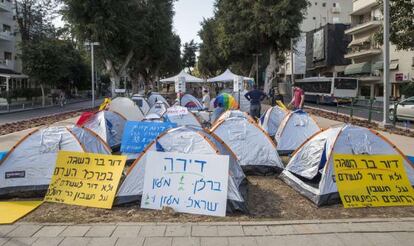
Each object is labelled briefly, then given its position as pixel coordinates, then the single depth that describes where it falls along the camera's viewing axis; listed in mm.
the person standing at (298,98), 17516
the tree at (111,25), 33531
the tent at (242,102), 26078
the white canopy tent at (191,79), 34081
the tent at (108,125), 11906
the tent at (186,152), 6805
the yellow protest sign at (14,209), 6402
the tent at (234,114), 10487
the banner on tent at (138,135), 10367
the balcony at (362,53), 50844
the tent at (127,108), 17500
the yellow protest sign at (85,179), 7082
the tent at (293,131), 11469
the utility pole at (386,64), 16688
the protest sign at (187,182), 6590
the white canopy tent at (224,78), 32719
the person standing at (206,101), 20591
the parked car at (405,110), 21031
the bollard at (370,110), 19975
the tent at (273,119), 13661
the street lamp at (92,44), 30656
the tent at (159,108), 18181
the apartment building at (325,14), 83062
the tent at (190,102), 21242
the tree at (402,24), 18578
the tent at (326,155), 7246
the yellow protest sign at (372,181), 7061
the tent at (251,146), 9289
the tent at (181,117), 13312
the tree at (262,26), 34406
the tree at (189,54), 93812
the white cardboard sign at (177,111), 13577
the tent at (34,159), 7672
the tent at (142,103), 20538
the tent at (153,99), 22694
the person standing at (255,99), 16188
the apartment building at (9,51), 46844
